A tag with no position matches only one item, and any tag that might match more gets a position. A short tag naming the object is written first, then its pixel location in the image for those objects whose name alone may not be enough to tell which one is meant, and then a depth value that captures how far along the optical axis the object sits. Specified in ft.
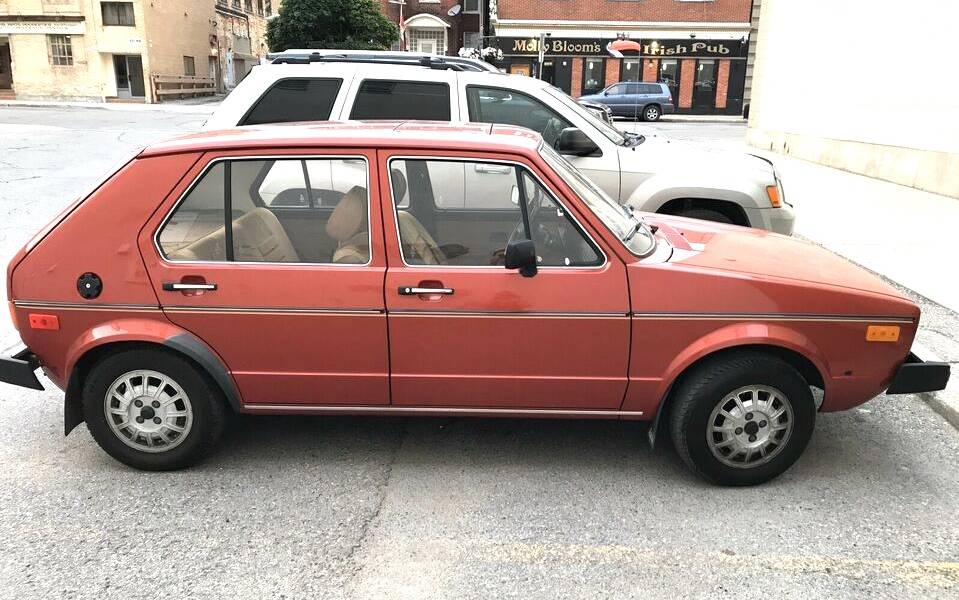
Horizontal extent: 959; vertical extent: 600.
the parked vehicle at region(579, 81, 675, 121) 114.42
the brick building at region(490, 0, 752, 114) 131.03
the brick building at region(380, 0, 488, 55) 167.02
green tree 122.72
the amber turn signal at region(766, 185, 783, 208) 20.70
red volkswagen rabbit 11.68
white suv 20.66
